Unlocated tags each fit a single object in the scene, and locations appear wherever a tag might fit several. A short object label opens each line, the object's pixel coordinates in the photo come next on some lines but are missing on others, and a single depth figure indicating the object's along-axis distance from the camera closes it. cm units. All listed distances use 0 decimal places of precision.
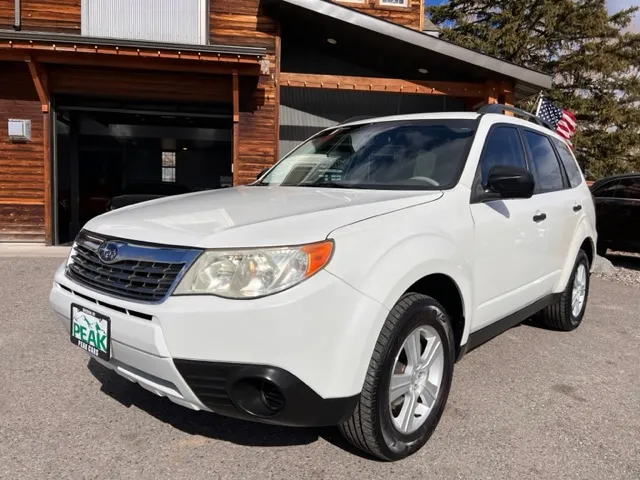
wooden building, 863
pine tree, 2312
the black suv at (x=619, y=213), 856
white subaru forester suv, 198
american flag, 1054
